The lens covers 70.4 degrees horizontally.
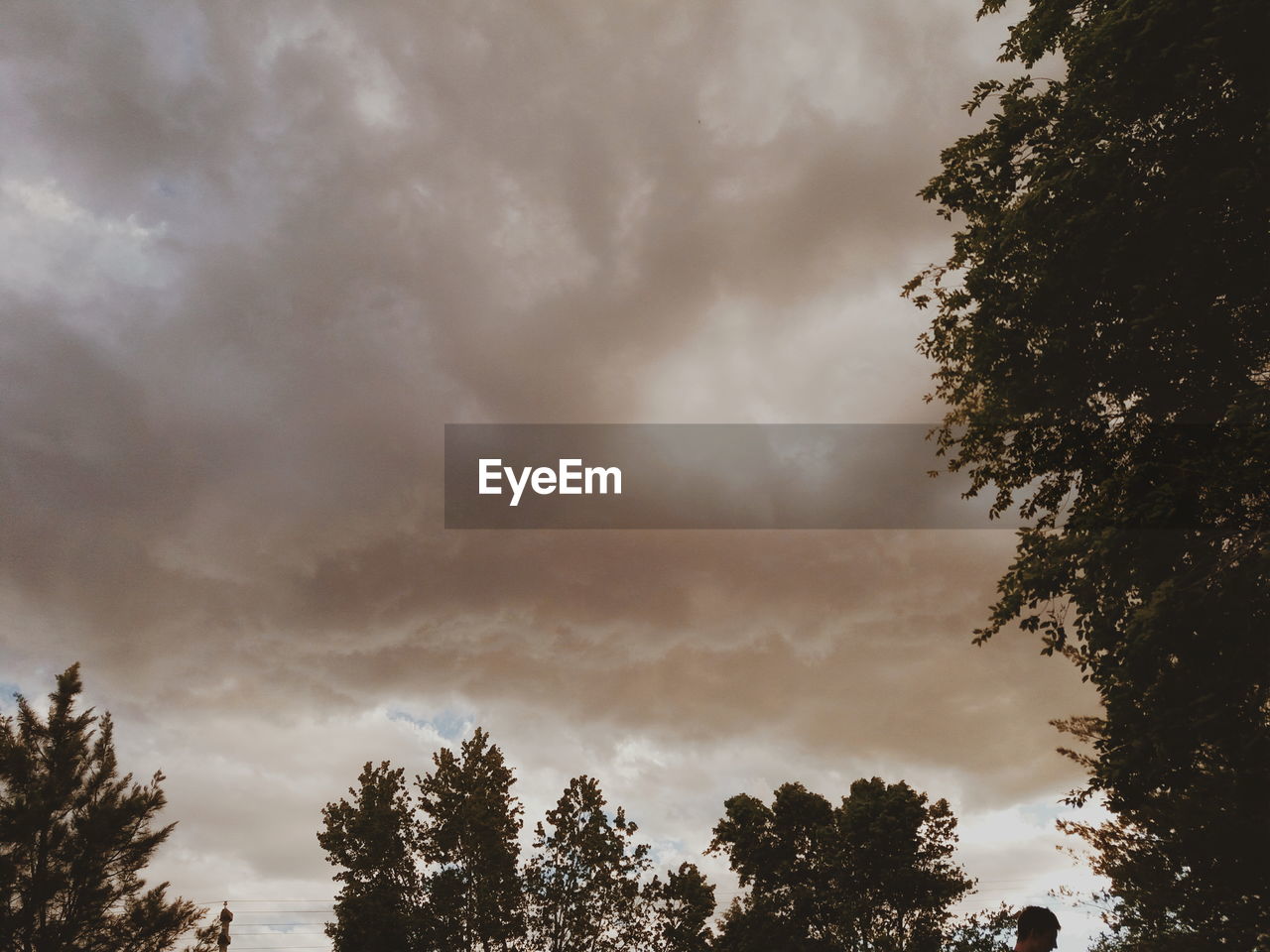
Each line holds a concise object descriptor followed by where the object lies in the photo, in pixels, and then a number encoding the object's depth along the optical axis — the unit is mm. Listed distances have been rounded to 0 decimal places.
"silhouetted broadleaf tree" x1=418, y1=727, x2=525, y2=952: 36219
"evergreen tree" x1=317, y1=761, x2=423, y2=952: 36781
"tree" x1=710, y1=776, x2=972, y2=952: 45125
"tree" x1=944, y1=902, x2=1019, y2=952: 43659
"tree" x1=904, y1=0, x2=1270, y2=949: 12250
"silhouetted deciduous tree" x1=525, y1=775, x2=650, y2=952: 37000
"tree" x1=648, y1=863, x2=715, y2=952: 40844
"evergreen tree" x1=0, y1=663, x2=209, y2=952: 27844
